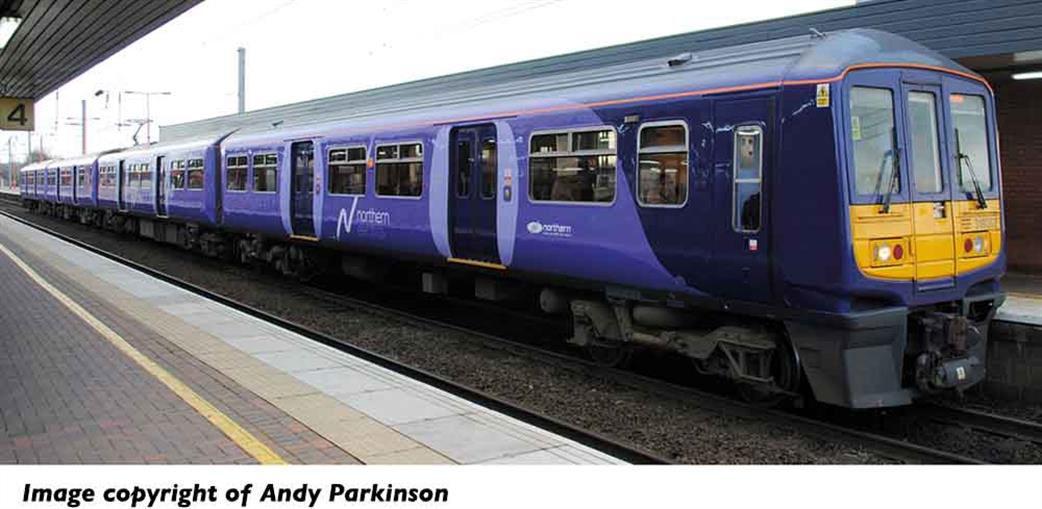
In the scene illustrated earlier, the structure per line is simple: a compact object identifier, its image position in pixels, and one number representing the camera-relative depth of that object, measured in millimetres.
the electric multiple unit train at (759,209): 6016
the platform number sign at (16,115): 28750
